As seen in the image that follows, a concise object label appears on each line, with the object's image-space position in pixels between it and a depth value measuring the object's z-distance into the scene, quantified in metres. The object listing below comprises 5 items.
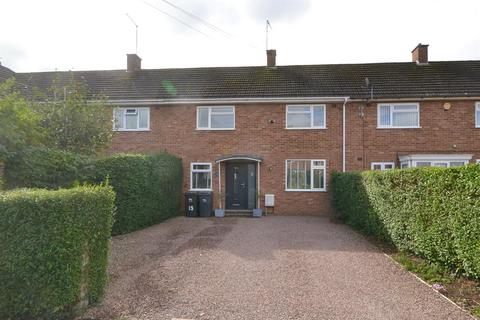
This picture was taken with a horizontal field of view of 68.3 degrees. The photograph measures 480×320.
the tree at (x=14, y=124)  6.78
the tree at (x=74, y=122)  9.97
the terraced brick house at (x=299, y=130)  14.05
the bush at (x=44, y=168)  7.10
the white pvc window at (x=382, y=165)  14.15
